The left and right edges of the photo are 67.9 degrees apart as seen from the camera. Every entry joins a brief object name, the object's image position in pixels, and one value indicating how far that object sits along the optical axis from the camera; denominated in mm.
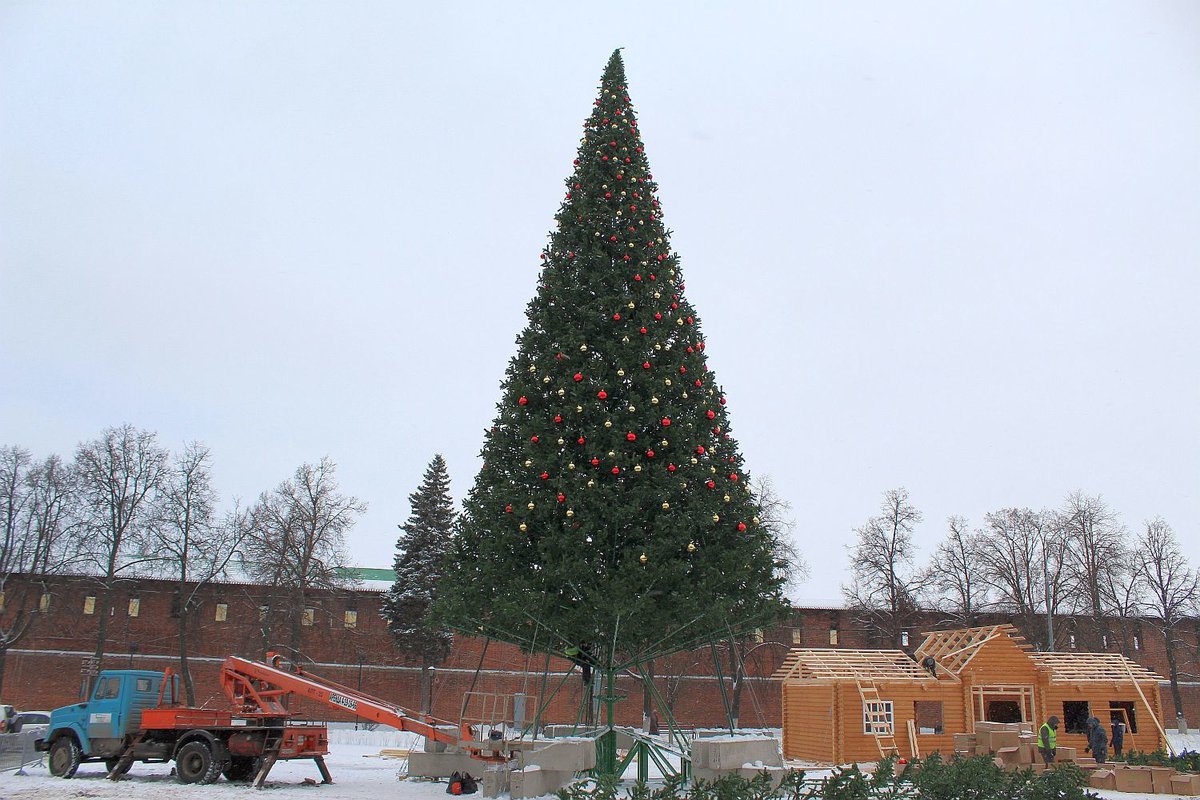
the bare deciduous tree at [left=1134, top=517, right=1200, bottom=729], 47456
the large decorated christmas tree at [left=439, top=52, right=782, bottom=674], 14891
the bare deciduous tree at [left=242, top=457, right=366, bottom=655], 40406
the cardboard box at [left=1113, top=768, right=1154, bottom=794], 19453
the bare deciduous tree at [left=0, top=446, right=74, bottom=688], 41656
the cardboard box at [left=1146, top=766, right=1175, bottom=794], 19109
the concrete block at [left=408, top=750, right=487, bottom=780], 17422
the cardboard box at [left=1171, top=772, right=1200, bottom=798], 18688
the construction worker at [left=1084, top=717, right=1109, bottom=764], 24500
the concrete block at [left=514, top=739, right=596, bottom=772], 14406
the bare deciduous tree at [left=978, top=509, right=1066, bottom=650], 46062
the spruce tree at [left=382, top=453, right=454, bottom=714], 42125
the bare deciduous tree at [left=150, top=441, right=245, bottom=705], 40656
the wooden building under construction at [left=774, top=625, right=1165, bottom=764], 27141
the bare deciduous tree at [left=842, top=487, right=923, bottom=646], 43625
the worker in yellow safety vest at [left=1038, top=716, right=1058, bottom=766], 22453
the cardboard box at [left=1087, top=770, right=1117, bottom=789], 19984
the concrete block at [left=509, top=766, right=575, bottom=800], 13977
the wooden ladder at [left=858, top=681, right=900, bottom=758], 26656
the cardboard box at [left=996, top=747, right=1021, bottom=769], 23688
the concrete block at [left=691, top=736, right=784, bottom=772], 15062
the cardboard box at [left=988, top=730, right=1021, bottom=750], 25625
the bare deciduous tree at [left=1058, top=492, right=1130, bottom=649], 45844
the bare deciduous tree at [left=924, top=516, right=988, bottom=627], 46438
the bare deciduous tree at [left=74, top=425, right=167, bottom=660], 40844
